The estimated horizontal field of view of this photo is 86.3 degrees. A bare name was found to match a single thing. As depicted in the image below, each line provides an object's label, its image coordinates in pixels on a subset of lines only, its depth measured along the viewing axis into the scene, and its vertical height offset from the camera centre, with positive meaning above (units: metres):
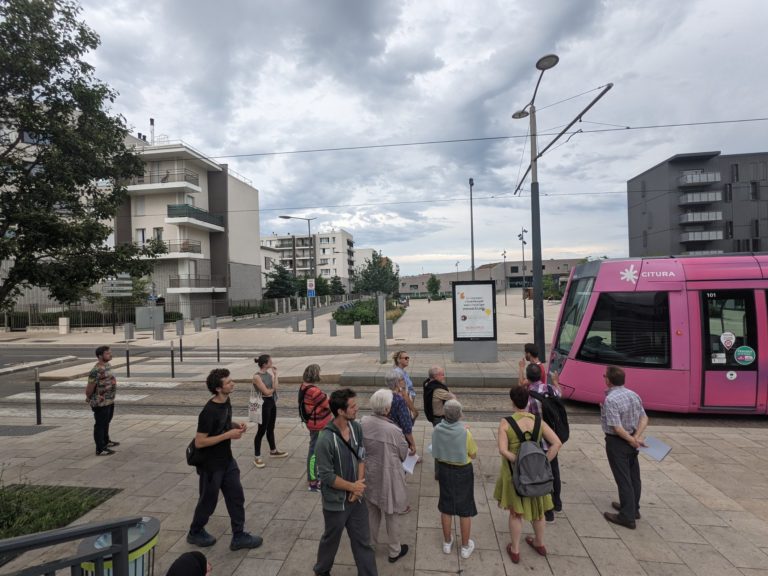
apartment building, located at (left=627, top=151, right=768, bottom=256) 50.84 +10.44
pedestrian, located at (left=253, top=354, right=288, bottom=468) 5.71 -1.57
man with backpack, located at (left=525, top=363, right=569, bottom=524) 4.19 -1.29
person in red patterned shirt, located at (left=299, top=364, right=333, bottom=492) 4.77 -1.32
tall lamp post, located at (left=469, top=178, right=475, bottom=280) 27.53 +4.66
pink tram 7.17 -0.79
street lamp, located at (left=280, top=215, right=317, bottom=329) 36.06 +6.99
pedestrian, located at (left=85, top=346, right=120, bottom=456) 6.22 -1.48
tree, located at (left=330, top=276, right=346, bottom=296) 80.81 +1.47
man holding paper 4.05 -1.48
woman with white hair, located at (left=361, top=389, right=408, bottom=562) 3.42 -1.42
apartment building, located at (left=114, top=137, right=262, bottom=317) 35.34 +6.68
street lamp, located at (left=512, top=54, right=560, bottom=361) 10.66 +1.29
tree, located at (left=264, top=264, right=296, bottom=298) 50.41 +1.40
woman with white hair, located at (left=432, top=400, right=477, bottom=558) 3.52 -1.54
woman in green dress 3.55 -1.79
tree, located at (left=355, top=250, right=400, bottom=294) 37.34 +1.48
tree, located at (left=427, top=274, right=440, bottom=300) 94.86 +1.61
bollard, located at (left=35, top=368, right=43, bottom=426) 8.03 -2.00
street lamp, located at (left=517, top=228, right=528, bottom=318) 45.14 +5.92
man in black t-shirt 3.78 -1.65
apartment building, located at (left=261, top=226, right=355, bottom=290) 99.62 +10.86
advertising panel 12.34 -0.59
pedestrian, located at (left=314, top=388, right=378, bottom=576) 3.12 -1.47
